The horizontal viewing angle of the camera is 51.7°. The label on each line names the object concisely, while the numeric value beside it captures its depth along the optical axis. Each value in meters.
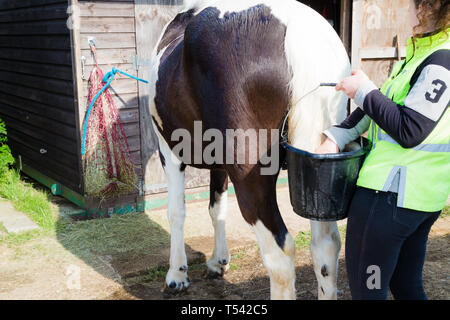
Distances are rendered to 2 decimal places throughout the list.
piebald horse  2.22
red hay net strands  4.59
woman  1.63
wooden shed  4.59
